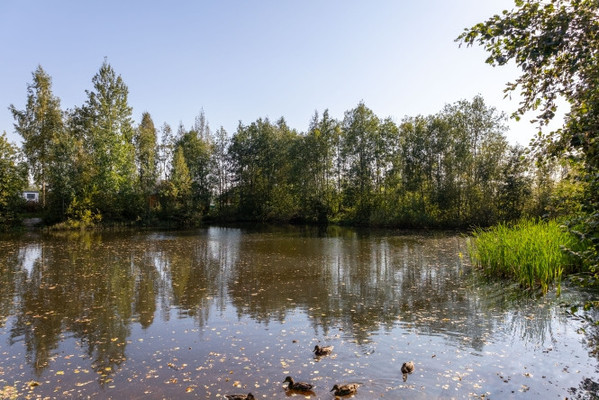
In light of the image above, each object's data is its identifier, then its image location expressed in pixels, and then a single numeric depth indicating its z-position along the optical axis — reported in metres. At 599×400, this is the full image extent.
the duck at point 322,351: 6.77
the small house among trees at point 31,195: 63.04
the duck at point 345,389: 5.34
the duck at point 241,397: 5.08
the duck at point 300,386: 5.44
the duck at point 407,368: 6.02
